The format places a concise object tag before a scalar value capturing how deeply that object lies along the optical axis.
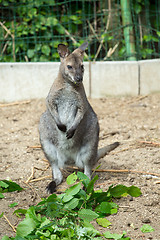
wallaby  6.86
